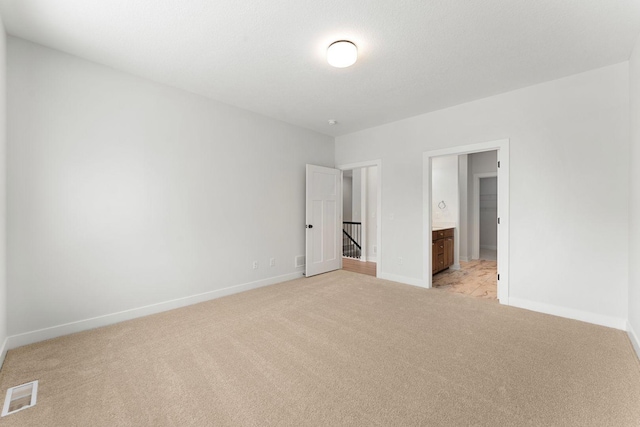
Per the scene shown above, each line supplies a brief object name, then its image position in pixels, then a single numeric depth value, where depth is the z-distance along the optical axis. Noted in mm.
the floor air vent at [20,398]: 1674
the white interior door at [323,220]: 4914
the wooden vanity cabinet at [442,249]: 4914
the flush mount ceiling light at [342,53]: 2412
